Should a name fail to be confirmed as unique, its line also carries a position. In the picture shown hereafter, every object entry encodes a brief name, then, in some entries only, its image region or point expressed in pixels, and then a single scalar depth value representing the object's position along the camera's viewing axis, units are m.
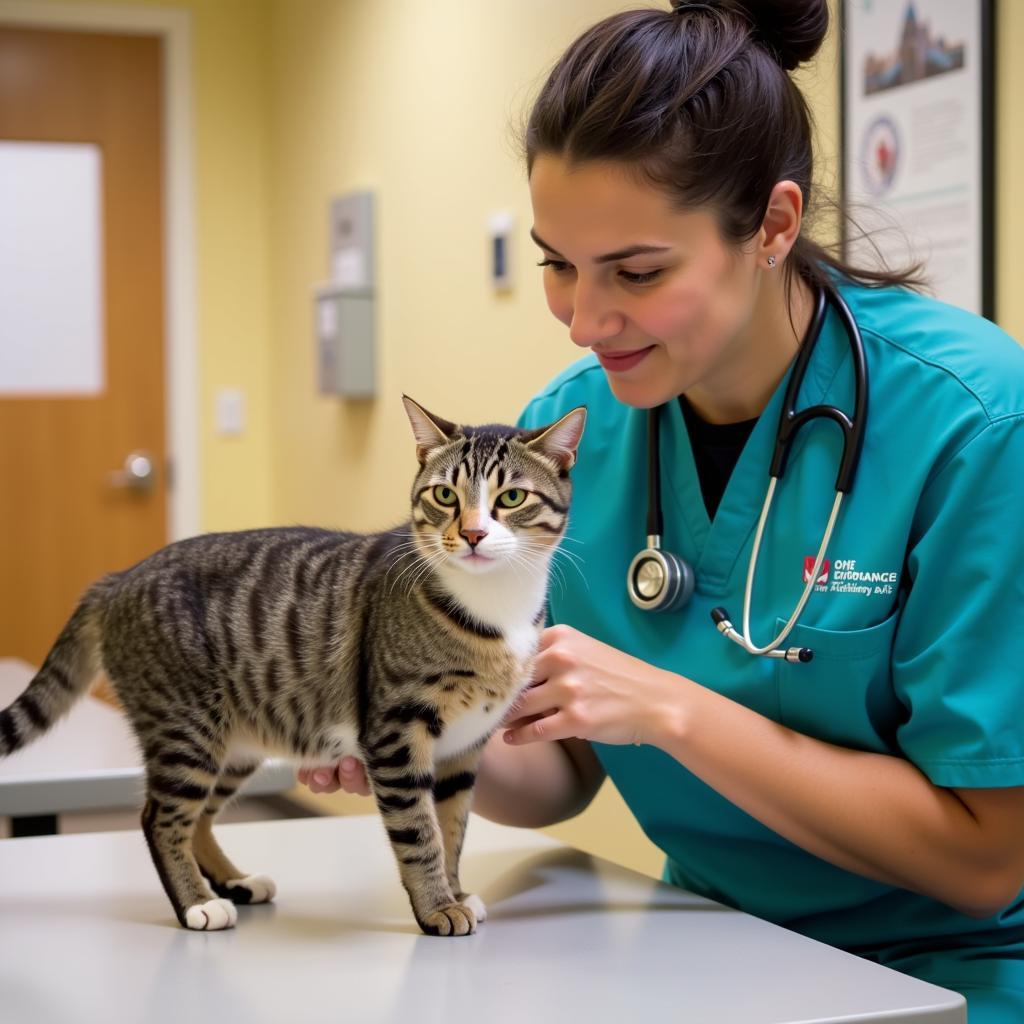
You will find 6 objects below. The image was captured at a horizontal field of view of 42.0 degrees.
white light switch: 4.64
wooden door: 4.37
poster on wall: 1.96
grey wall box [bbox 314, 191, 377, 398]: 3.88
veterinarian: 1.16
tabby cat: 1.16
